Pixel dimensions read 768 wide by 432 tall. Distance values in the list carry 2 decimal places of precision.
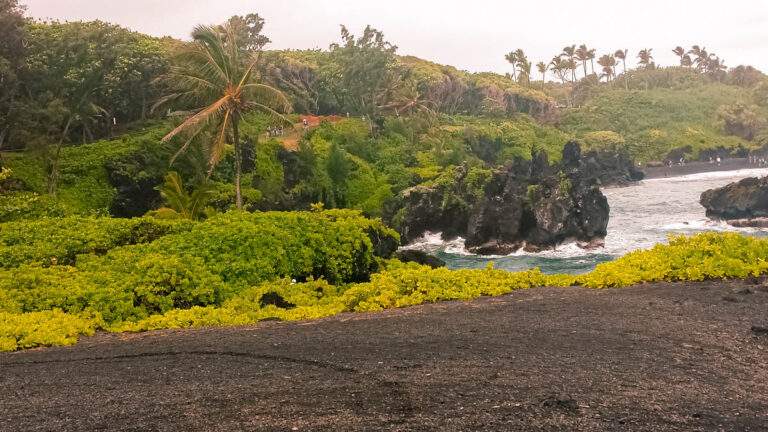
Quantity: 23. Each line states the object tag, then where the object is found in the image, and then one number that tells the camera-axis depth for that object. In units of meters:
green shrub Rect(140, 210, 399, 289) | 14.62
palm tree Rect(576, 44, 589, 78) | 140.00
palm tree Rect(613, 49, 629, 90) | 148.25
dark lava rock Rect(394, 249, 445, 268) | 25.98
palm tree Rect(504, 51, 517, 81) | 127.25
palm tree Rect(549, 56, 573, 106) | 136.00
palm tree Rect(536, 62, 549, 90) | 140.75
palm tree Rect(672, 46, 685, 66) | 158.88
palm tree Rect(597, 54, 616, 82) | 143.62
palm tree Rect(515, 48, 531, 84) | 119.50
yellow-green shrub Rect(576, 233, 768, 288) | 12.82
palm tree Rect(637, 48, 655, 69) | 154.00
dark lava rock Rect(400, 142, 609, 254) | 39.00
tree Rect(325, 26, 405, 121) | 63.88
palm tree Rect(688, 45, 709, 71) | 156.12
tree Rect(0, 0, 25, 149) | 30.19
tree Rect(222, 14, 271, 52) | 63.04
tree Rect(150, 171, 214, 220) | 24.22
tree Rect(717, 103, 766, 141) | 105.94
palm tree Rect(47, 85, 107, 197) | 30.07
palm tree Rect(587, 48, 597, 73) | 140.25
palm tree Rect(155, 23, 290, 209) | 23.83
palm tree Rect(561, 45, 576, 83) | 138.00
